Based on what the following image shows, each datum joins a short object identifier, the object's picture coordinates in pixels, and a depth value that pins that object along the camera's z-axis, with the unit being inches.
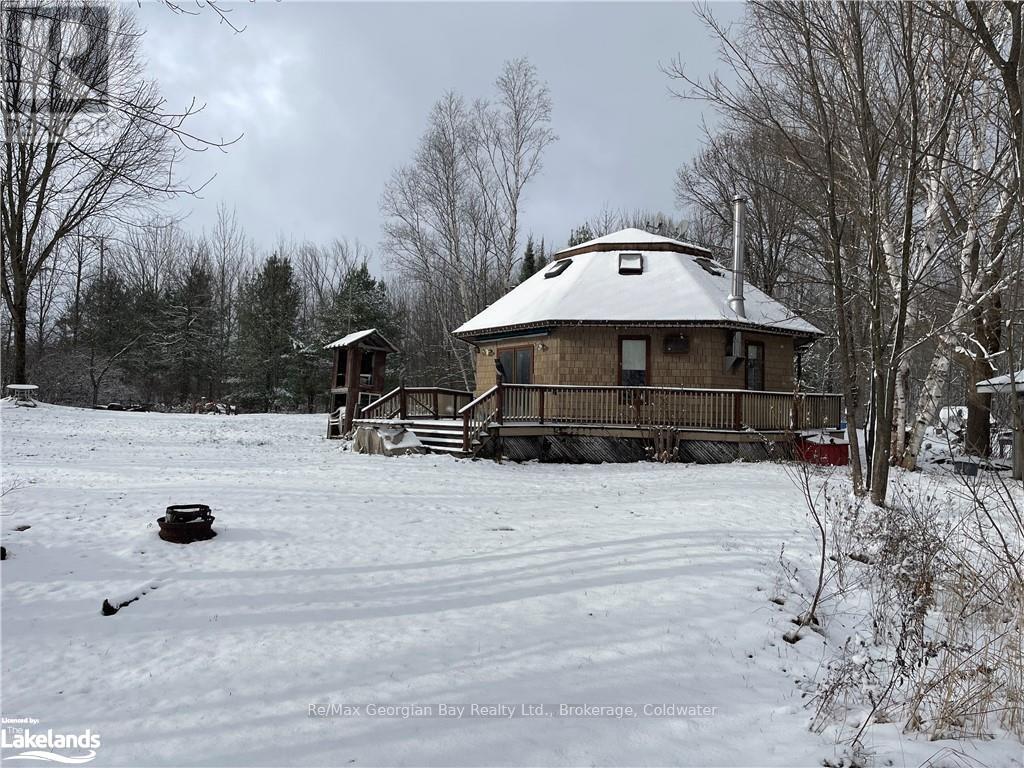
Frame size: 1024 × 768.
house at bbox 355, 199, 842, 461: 548.4
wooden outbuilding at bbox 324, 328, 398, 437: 701.3
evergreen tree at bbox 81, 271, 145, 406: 1318.9
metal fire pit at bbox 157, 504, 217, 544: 221.8
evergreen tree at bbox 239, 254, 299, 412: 1357.0
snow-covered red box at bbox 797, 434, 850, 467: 531.2
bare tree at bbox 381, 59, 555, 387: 1008.9
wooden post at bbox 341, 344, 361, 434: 690.2
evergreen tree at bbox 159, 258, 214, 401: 1396.4
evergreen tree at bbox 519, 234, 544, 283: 1459.2
